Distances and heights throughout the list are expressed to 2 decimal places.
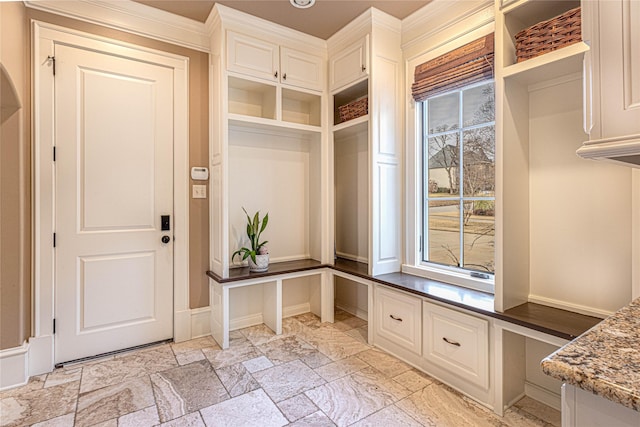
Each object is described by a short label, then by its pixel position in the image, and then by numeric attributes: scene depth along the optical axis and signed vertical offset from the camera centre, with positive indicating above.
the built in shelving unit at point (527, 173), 1.73 +0.23
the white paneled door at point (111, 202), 2.26 +0.09
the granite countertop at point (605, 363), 0.57 -0.31
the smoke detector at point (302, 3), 2.36 +1.61
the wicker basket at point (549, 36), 1.52 +0.92
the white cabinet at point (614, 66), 0.83 +0.40
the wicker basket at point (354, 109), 2.74 +0.95
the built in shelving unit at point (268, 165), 2.56 +0.47
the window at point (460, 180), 2.20 +0.25
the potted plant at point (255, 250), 2.75 -0.33
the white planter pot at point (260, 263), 2.75 -0.45
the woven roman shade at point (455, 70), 2.05 +1.03
